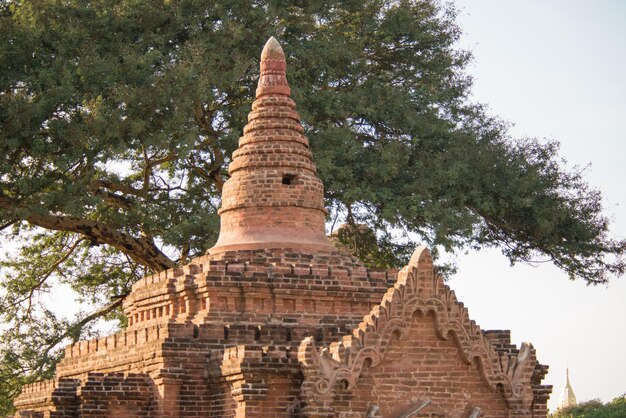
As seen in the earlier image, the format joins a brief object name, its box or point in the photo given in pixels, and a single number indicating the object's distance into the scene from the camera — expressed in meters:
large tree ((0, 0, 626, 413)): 29.95
